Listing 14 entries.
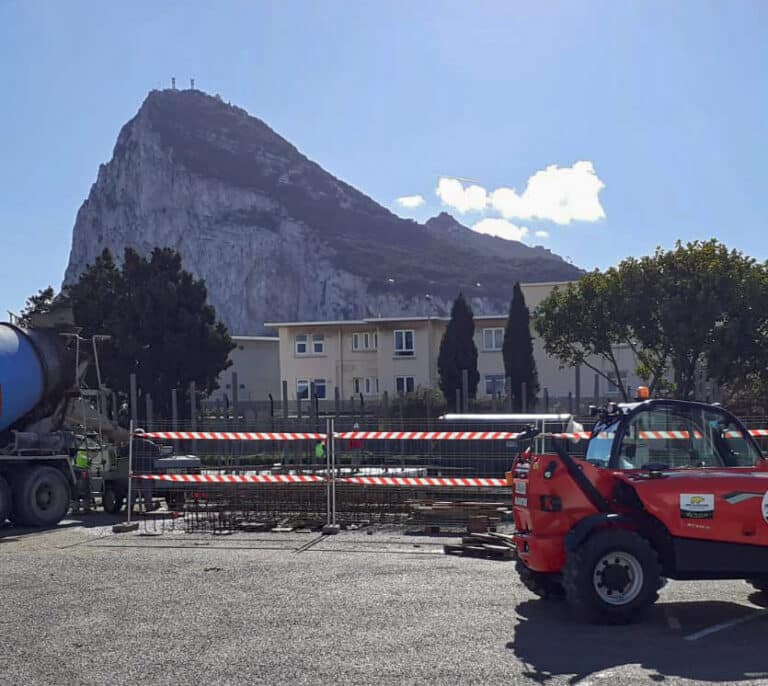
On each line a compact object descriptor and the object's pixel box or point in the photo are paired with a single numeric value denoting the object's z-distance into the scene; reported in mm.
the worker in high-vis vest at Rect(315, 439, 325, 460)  17938
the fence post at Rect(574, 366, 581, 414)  28081
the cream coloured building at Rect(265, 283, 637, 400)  52906
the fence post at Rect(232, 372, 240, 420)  26184
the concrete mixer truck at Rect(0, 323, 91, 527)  17359
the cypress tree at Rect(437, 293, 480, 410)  47406
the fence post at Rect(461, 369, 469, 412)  25886
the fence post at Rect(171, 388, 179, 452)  18534
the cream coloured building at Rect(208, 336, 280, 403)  64000
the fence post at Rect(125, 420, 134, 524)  16250
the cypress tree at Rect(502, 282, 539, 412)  46719
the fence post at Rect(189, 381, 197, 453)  18091
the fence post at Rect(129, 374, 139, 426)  21209
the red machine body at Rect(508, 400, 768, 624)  8406
